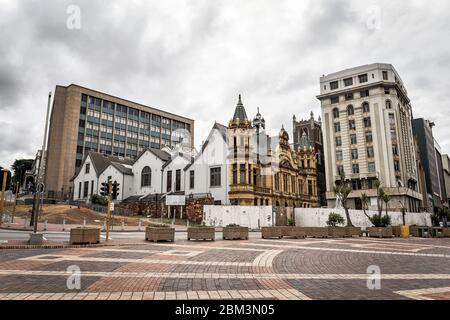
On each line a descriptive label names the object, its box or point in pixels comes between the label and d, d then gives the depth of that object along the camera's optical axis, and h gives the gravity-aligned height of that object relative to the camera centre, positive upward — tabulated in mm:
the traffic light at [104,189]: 18172 +1773
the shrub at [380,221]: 29469 -101
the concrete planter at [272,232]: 22859 -830
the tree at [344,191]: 33744 +3083
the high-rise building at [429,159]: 87438 +17061
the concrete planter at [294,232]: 23742 -828
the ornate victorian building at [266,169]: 44344 +8076
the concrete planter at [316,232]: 25219 -889
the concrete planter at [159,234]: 18047 -714
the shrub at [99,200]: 51219 +3331
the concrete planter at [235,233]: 20875 -788
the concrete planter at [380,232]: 27031 -971
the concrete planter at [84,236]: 15188 -681
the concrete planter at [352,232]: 27203 -953
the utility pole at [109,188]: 17494 +1827
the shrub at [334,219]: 31719 +148
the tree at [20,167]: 103544 +17666
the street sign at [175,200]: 39825 +2602
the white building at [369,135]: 60781 +17040
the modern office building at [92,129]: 81125 +26373
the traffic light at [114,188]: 18852 +1887
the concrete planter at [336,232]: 26656 -942
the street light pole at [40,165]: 18220 +3959
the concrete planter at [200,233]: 19562 -721
